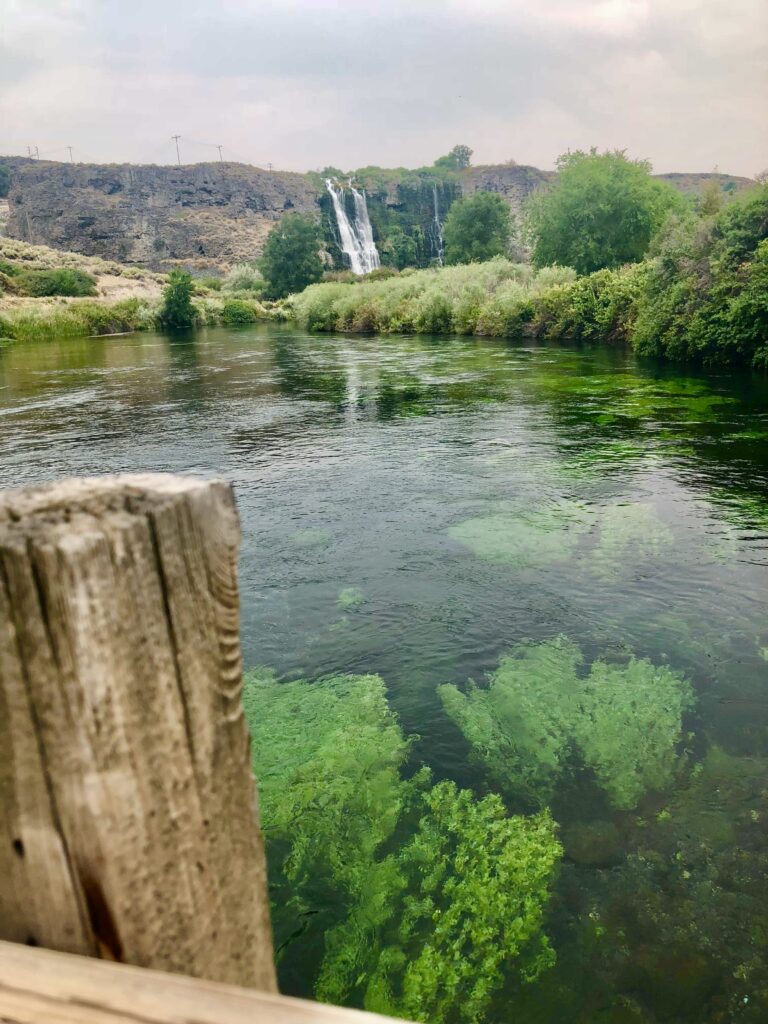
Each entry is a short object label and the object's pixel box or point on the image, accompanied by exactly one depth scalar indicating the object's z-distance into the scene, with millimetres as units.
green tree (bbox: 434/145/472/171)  162125
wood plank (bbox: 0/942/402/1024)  921
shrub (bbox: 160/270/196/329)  49156
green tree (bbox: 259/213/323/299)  70750
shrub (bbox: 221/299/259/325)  54312
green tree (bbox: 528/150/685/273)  36469
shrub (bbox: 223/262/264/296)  73625
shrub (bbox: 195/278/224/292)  76188
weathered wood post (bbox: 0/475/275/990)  921
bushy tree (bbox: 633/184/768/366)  17562
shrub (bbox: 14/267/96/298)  58906
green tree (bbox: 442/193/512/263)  58375
